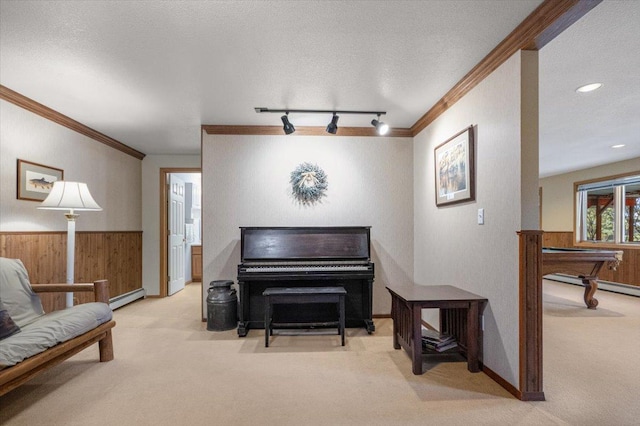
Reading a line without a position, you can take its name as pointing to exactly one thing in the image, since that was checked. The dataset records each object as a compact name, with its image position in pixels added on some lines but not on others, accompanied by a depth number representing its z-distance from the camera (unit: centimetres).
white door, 544
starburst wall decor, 384
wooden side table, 243
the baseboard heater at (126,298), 444
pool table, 410
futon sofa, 187
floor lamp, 294
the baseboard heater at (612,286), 535
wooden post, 202
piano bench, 305
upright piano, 347
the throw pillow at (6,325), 202
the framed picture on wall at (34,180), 309
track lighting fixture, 332
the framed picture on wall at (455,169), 264
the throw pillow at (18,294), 239
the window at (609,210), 590
